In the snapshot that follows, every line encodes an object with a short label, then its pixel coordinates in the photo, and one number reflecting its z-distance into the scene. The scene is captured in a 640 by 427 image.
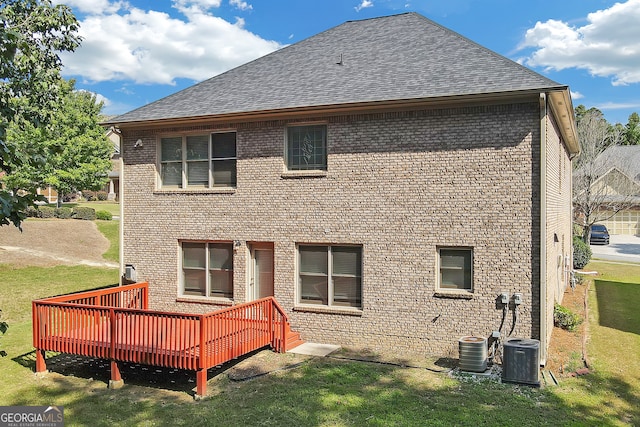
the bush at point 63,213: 34.56
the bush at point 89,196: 54.84
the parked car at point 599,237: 40.41
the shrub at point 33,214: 33.99
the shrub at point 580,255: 25.69
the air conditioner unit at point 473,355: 10.27
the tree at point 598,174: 32.09
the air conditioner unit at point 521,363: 9.62
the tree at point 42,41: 14.01
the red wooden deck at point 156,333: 9.51
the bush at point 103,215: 36.02
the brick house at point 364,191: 10.90
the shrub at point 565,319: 13.26
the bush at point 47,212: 34.06
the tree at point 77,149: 36.94
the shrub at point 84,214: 34.97
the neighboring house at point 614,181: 32.97
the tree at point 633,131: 64.91
